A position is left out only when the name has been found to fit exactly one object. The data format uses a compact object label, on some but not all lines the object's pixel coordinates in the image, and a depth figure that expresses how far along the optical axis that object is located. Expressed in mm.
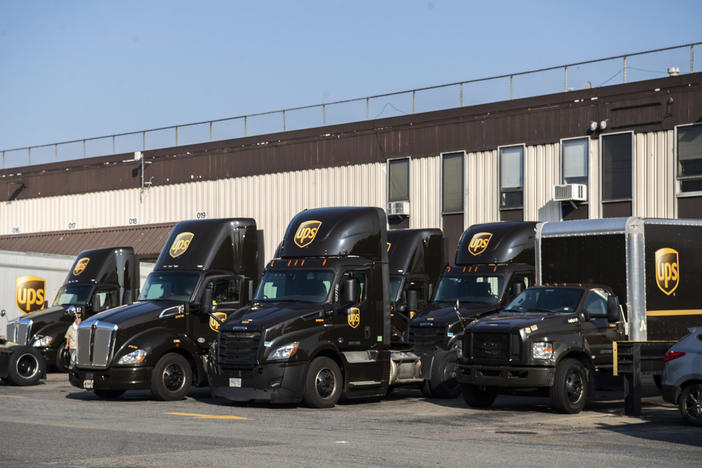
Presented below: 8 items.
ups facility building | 27781
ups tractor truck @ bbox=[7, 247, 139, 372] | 26734
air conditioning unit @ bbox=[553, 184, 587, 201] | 28875
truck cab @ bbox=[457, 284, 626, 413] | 17219
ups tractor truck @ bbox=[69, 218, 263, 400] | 20000
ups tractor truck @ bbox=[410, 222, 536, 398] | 20625
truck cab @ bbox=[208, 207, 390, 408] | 18250
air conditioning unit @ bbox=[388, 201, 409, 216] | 33625
